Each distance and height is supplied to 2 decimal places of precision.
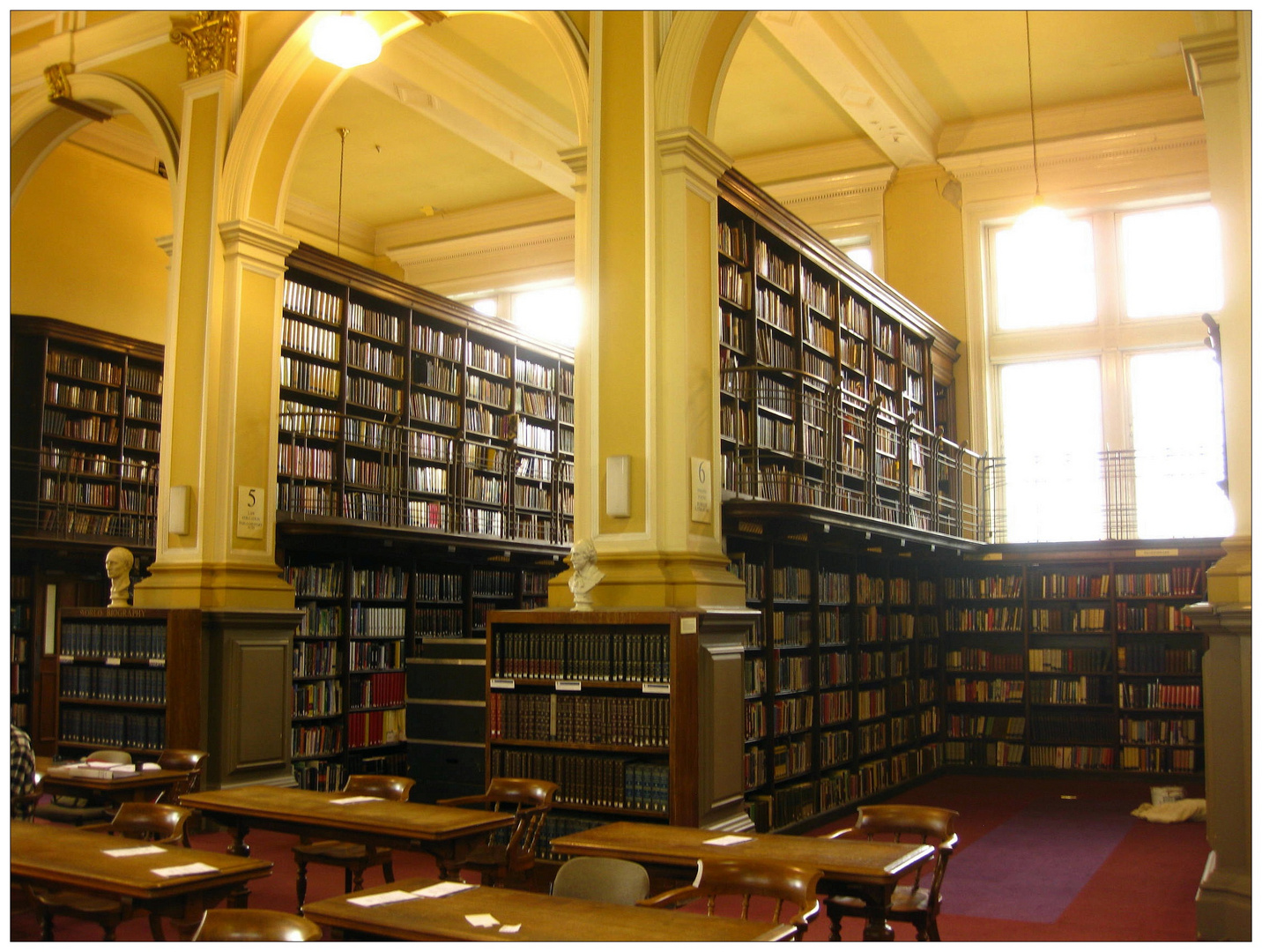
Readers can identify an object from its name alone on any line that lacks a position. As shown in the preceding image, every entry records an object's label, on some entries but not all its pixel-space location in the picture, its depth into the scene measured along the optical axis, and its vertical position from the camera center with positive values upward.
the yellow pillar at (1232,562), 4.59 +0.13
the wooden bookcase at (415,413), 9.22 +1.70
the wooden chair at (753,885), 3.33 -0.90
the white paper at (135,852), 3.73 -0.87
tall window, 11.68 +2.31
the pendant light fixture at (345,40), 6.13 +3.06
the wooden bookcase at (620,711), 5.54 -0.61
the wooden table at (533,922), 2.83 -0.87
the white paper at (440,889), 3.26 -0.88
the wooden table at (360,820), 4.22 -0.90
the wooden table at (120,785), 5.38 -0.93
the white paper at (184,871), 3.38 -0.85
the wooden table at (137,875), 3.30 -0.87
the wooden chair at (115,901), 3.89 -1.06
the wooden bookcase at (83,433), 10.00 +1.50
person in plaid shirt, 4.87 -0.78
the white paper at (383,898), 3.12 -0.87
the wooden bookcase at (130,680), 7.25 -0.59
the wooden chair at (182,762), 5.90 -0.92
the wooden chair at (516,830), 4.88 -1.05
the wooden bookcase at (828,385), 7.88 +1.80
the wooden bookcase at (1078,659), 10.27 -0.63
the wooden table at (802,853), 3.58 -0.89
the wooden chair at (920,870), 4.12 -0.98
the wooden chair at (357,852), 4.83 -1.16
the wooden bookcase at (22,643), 10.09 -0.45
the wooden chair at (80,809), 6.05 -1.25
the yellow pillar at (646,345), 5.95 +1.36
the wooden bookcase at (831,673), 7.26 -0.61
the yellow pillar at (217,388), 7.62 +1.42
